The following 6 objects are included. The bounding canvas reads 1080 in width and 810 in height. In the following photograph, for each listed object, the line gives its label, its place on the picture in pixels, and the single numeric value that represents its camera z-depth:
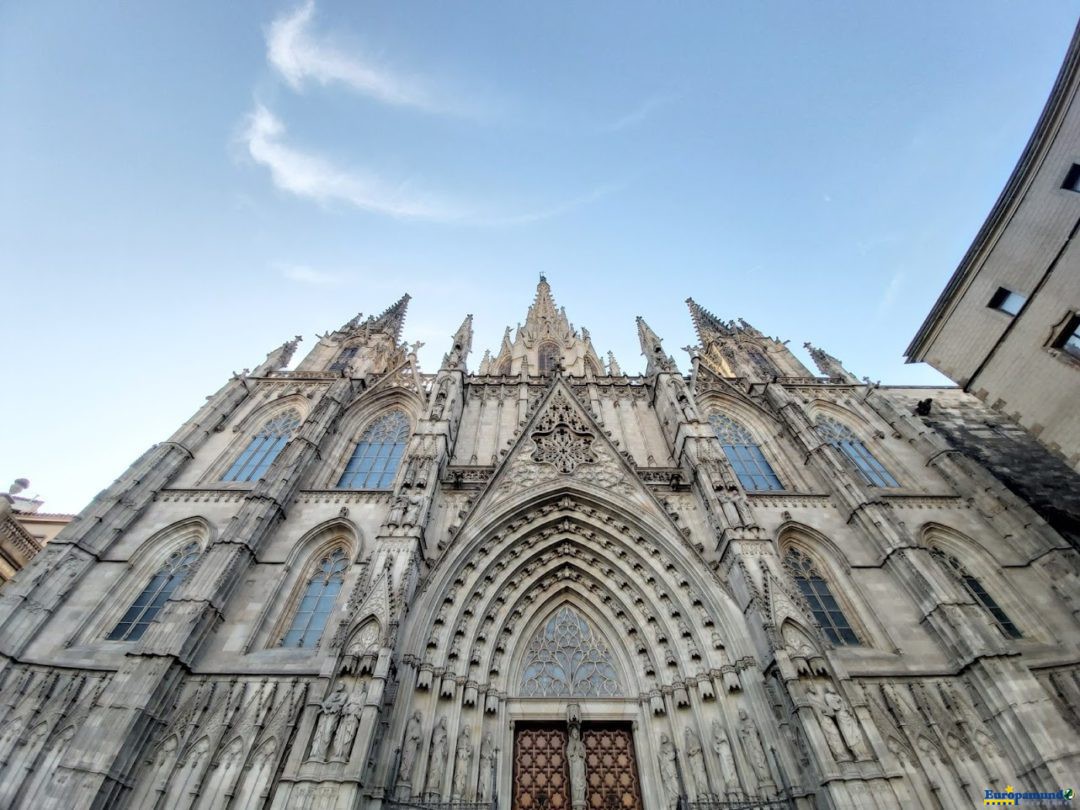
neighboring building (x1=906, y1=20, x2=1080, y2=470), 10.40
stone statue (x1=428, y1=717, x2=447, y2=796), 8.76
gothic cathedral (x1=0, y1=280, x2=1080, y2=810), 8.71
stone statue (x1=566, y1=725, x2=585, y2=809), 9.35
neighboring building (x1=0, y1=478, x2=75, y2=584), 15.72
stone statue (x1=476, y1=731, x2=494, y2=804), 9.19
